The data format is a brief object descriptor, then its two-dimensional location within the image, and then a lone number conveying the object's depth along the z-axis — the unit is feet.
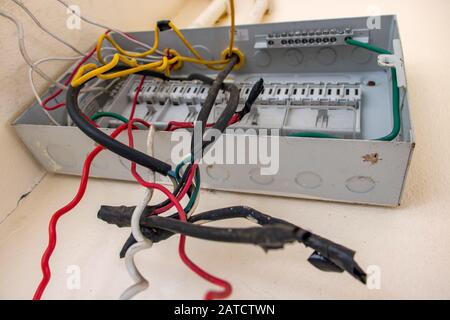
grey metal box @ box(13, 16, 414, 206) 1.66
